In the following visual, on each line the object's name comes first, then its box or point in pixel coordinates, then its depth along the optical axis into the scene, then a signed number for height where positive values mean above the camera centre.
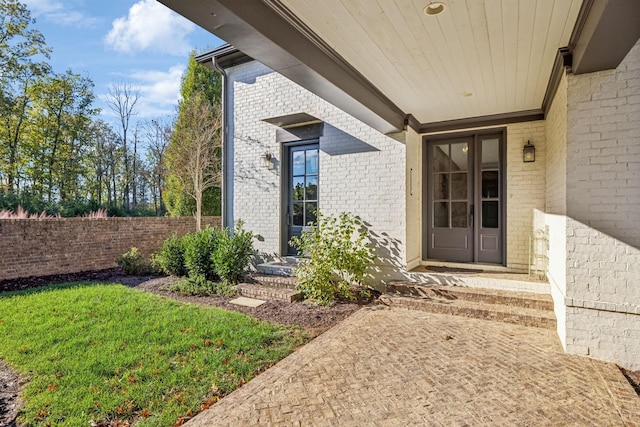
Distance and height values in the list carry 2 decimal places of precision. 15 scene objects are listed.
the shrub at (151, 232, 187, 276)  6.60 -0.89
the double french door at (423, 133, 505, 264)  5.63 +0.20
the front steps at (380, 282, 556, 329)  3.91 -1.22
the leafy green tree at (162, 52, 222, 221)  10.73 +2.12
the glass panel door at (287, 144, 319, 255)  6.32 +0.46
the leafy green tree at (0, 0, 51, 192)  11.59 +5.16
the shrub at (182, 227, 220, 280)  6.11 -0.80
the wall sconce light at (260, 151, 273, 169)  6.51 +1.04
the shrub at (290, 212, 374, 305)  4.98 -0.75
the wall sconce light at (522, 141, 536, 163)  5.16 +0.89
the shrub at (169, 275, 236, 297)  5.52 -1.27
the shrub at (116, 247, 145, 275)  7.32 -1.10
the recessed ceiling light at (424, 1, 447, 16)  2.47 +1.55
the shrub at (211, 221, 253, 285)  5.88 -0.79
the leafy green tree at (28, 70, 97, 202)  12.38 +3.18
